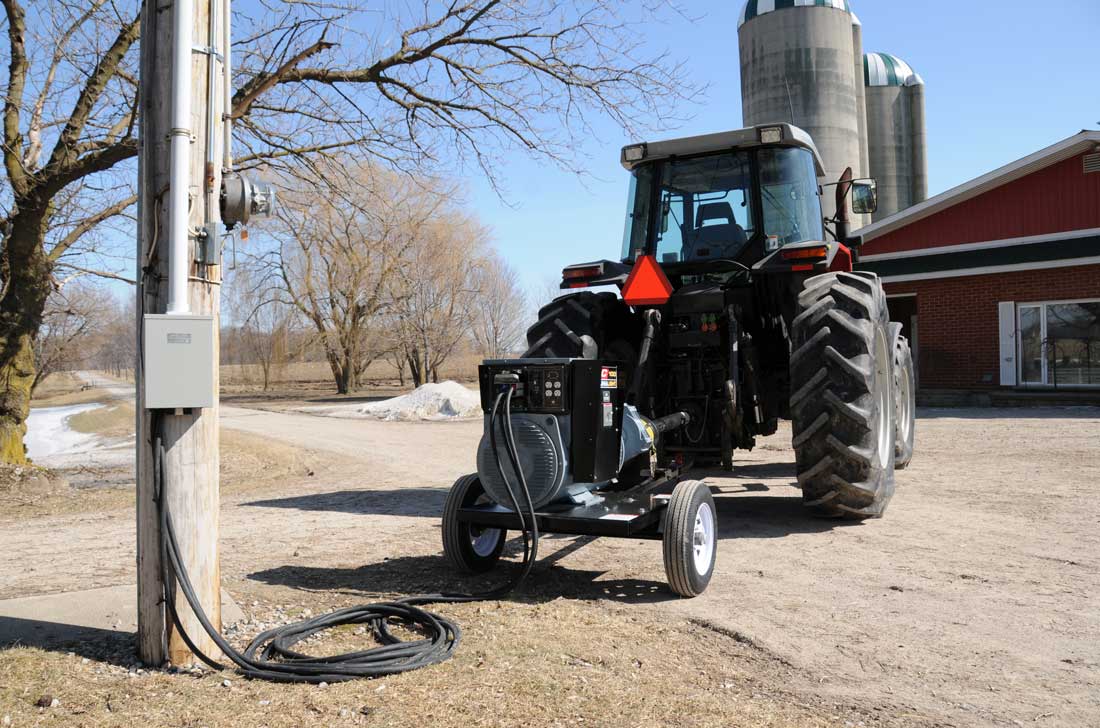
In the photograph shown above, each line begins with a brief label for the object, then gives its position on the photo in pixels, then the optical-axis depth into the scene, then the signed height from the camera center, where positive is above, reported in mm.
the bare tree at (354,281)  33031 +3928
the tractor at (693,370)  4922 +6
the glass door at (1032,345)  17109 +414
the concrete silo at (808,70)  23797 +8494
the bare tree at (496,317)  38406 +2729
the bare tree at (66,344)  30189 +1690
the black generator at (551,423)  4898 -291
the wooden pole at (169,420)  3783 -182
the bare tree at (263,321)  34844 +2376
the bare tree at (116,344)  48688 +3134
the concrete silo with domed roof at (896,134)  30562 +8427
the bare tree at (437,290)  34688 +3534
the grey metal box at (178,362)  3676 +76
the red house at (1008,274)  16375 +1906
